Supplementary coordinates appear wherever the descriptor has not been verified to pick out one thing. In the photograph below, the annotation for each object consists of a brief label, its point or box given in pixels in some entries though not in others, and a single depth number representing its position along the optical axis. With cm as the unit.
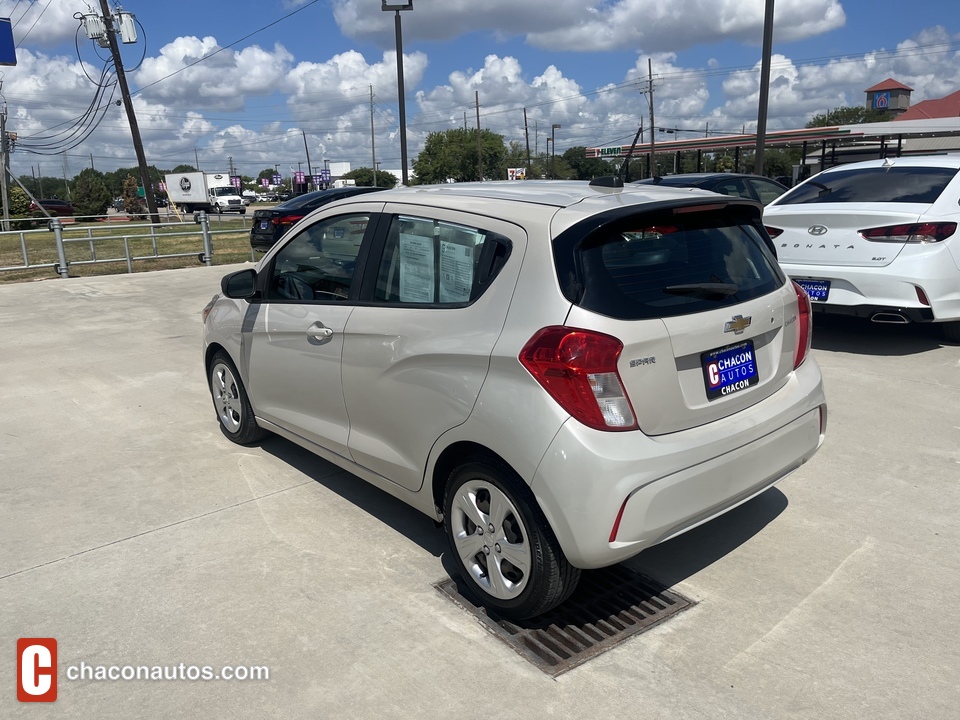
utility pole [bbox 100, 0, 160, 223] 2633
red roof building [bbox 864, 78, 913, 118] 9994
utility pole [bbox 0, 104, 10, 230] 3602
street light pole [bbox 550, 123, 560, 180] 7235
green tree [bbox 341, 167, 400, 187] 9929
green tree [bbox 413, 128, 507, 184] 10762
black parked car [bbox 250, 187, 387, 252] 1620
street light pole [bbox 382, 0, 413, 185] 2019
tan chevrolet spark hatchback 277
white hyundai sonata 659
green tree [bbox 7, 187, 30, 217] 4347
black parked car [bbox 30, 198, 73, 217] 4848
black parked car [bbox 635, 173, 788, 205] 1010
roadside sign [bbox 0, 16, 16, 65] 1523
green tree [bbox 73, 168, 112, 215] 6397
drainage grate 299
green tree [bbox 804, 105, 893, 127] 9038
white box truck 5766
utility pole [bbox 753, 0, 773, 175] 1630
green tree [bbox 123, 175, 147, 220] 6446
